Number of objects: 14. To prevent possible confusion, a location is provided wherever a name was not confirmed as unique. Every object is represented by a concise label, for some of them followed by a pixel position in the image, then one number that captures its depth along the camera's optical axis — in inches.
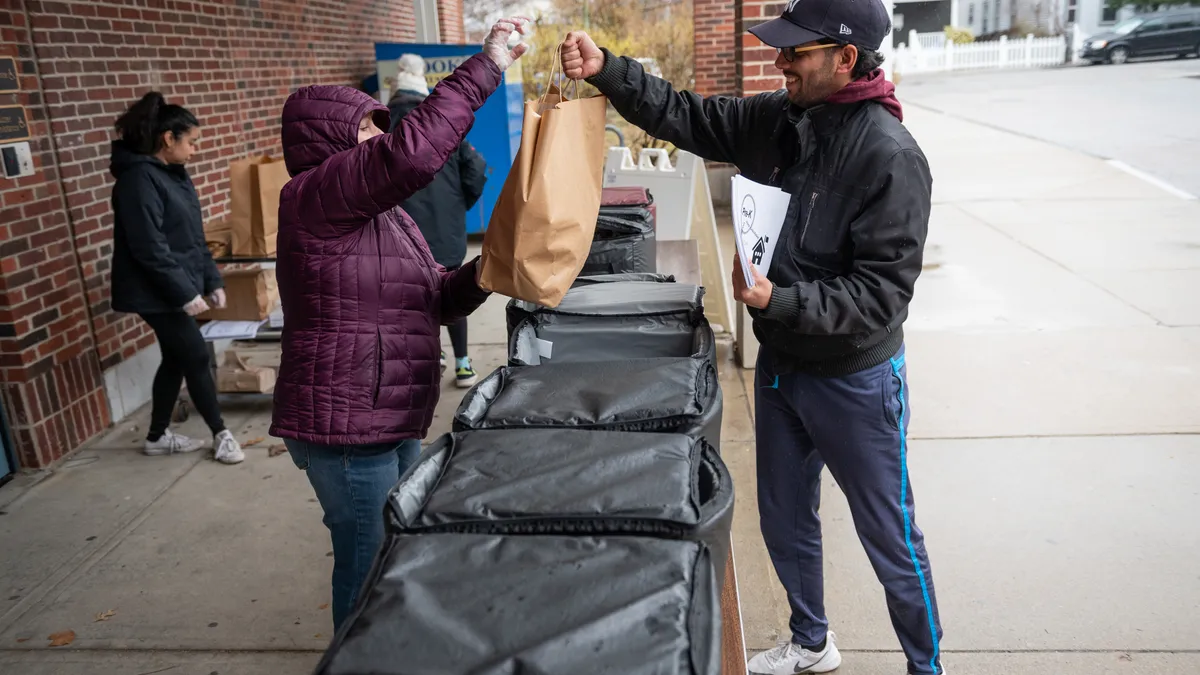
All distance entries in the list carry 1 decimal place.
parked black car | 1096.8
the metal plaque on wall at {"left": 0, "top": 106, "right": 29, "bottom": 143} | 158.4
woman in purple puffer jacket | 82.2
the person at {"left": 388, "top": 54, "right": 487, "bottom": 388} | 193.5
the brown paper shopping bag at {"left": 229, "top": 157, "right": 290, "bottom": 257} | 201.2
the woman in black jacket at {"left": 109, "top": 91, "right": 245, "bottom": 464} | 156.9
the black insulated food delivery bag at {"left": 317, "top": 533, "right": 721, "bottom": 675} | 49.9
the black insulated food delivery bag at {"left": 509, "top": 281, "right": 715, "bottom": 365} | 106.3
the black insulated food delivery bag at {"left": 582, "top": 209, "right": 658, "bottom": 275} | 149.2
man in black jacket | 83.4
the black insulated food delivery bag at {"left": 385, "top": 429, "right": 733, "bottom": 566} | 60.3
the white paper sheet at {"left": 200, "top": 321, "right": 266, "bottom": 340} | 196.9
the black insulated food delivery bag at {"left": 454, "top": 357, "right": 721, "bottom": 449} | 77.3
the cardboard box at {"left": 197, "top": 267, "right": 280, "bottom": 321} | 207.5
